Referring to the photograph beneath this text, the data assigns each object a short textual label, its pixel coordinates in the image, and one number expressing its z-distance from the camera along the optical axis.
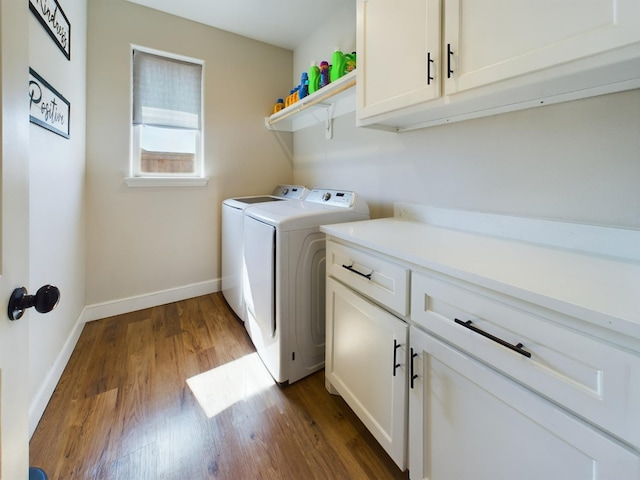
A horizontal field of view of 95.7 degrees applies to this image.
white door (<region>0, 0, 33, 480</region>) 0.49
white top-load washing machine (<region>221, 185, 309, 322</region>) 2.14
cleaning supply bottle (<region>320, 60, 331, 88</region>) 2.07
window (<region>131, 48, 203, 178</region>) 2.35
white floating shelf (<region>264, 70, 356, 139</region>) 1.86
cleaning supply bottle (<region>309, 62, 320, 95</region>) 2.11
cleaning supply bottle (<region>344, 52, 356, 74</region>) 1.88
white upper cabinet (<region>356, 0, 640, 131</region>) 0.76
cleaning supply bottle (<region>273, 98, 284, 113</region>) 2.78
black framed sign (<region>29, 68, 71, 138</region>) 1.27
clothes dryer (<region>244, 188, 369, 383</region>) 1.54
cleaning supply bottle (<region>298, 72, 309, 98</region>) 2.26
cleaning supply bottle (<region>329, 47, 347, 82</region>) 1.89
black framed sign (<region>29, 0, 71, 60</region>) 1.31
